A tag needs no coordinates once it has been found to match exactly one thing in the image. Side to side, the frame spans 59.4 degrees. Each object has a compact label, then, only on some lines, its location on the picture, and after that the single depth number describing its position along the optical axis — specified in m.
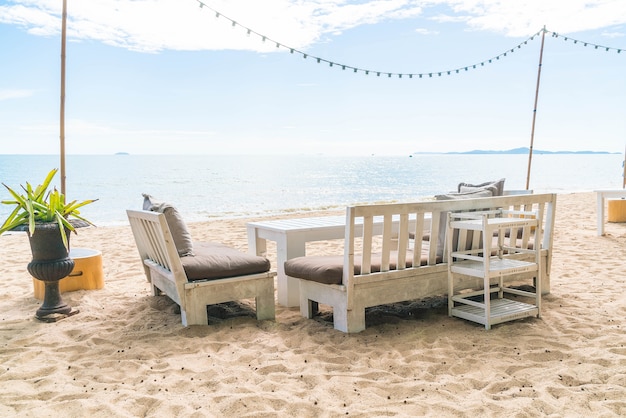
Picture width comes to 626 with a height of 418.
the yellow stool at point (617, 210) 8.05
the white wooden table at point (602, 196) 6.96
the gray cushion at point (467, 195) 3.66
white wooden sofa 3.13
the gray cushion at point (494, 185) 4.16
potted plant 3.36
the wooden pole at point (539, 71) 8.92
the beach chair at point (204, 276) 3.22
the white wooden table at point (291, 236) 3.68
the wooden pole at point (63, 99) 4.59
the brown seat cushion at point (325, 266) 3.15
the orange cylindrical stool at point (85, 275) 4.25
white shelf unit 3.22
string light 5.72
